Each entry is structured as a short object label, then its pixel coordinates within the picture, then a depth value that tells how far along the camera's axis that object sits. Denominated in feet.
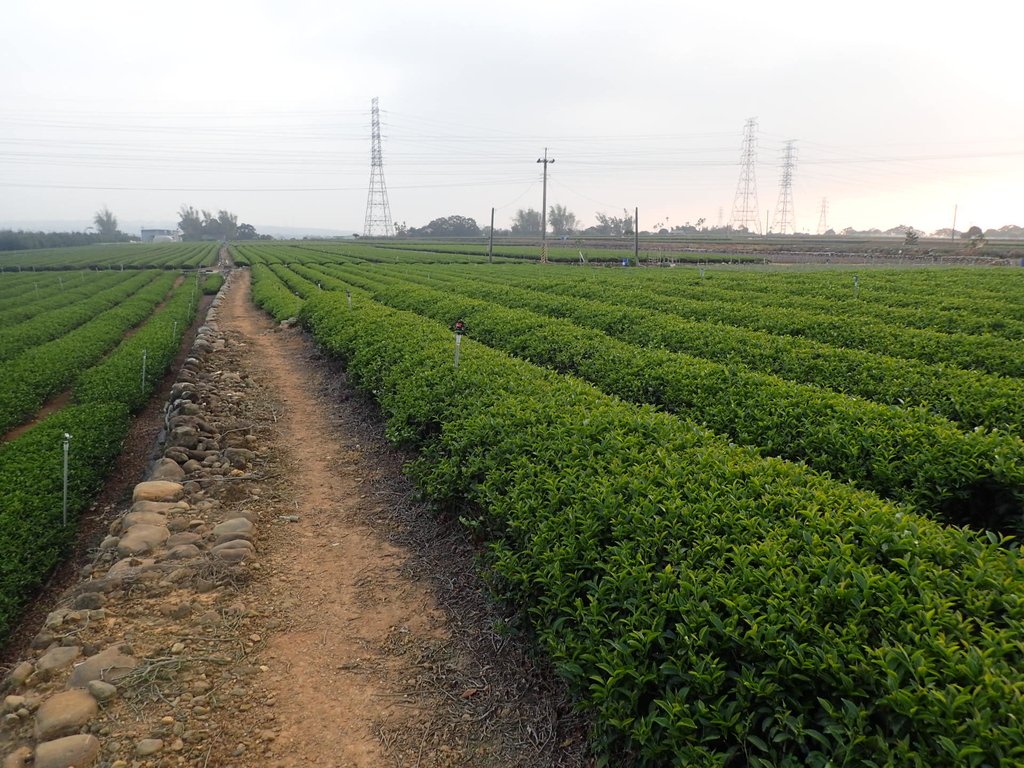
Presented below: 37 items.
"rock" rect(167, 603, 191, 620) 15.24
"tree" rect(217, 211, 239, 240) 539.70
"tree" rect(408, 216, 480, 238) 467.11
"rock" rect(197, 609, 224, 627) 15.03
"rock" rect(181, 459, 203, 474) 24.61
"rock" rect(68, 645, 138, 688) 12.62
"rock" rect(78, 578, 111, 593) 16.07
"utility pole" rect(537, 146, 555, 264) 176.14
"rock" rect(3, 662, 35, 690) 12.92
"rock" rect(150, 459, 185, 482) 23.90
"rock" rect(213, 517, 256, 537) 19.33
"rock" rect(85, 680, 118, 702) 12.12
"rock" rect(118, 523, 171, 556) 18.15
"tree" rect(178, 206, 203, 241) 549.95
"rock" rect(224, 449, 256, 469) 25.62
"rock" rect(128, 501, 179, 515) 20.75
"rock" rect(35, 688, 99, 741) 11.25
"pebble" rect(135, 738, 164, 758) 11.07
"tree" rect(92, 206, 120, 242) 489.67
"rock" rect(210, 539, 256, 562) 17.87
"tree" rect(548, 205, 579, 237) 504.43
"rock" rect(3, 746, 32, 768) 10.80
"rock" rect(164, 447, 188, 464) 25.50
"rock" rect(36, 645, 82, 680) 13.04
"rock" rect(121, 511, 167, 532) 19.75
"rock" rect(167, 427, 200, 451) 27.25
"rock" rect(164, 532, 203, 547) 18.67
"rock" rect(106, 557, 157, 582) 16.55
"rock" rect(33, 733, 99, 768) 10.58
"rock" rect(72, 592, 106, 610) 15.38
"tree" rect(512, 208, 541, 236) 524.36
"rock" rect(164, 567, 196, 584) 16.72
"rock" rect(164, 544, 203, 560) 17.85
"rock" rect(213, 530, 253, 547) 18.77
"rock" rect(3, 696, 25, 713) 12.05
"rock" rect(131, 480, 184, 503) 21.74
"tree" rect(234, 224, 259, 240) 552.41
